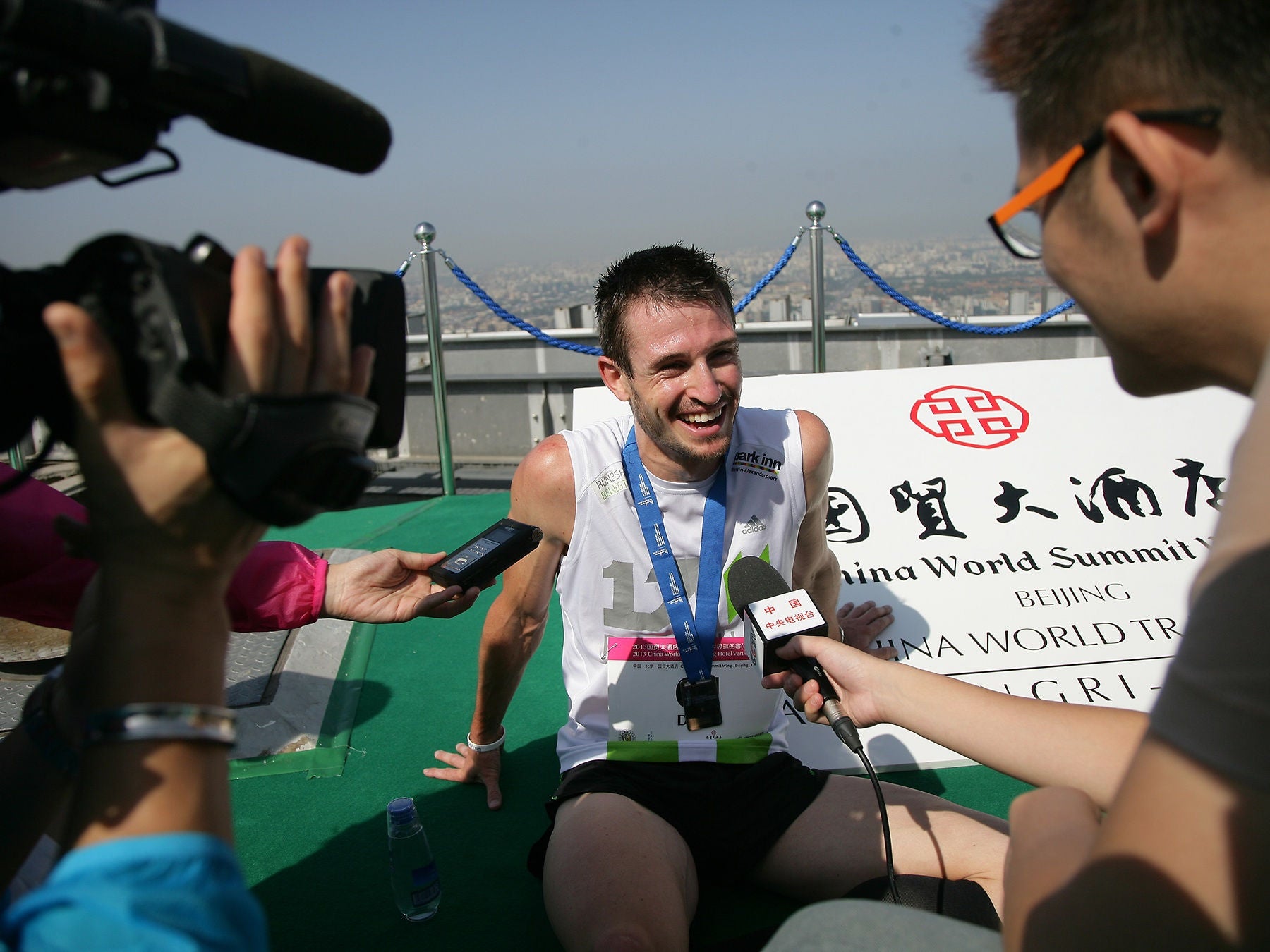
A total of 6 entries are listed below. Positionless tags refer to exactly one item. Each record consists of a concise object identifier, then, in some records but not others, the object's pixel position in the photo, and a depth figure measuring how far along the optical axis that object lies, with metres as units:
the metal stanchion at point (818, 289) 6.35
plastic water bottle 2.31
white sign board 3.25
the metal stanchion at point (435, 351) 6.18
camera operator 0.80
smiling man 2.14
